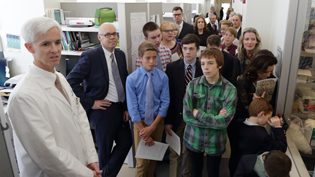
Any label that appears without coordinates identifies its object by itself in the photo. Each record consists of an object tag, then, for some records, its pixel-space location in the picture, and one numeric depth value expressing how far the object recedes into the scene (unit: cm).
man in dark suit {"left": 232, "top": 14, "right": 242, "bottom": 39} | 486
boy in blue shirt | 229
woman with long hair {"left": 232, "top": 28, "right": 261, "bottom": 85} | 263
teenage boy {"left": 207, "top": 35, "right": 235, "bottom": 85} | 260
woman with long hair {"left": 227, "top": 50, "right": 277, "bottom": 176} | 217
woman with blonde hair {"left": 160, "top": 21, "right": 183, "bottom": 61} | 306
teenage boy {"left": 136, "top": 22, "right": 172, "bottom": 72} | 266
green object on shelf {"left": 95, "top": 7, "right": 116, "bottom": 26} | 328
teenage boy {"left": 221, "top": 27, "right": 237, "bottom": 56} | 350
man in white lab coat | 123
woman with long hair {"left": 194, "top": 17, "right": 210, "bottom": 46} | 488
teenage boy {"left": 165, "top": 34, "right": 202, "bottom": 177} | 235
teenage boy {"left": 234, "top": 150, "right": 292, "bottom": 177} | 152
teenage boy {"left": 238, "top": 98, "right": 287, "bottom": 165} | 191
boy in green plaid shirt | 201
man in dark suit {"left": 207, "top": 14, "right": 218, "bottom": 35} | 690
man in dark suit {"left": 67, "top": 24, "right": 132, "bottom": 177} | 232
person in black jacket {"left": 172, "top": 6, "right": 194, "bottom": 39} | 466
